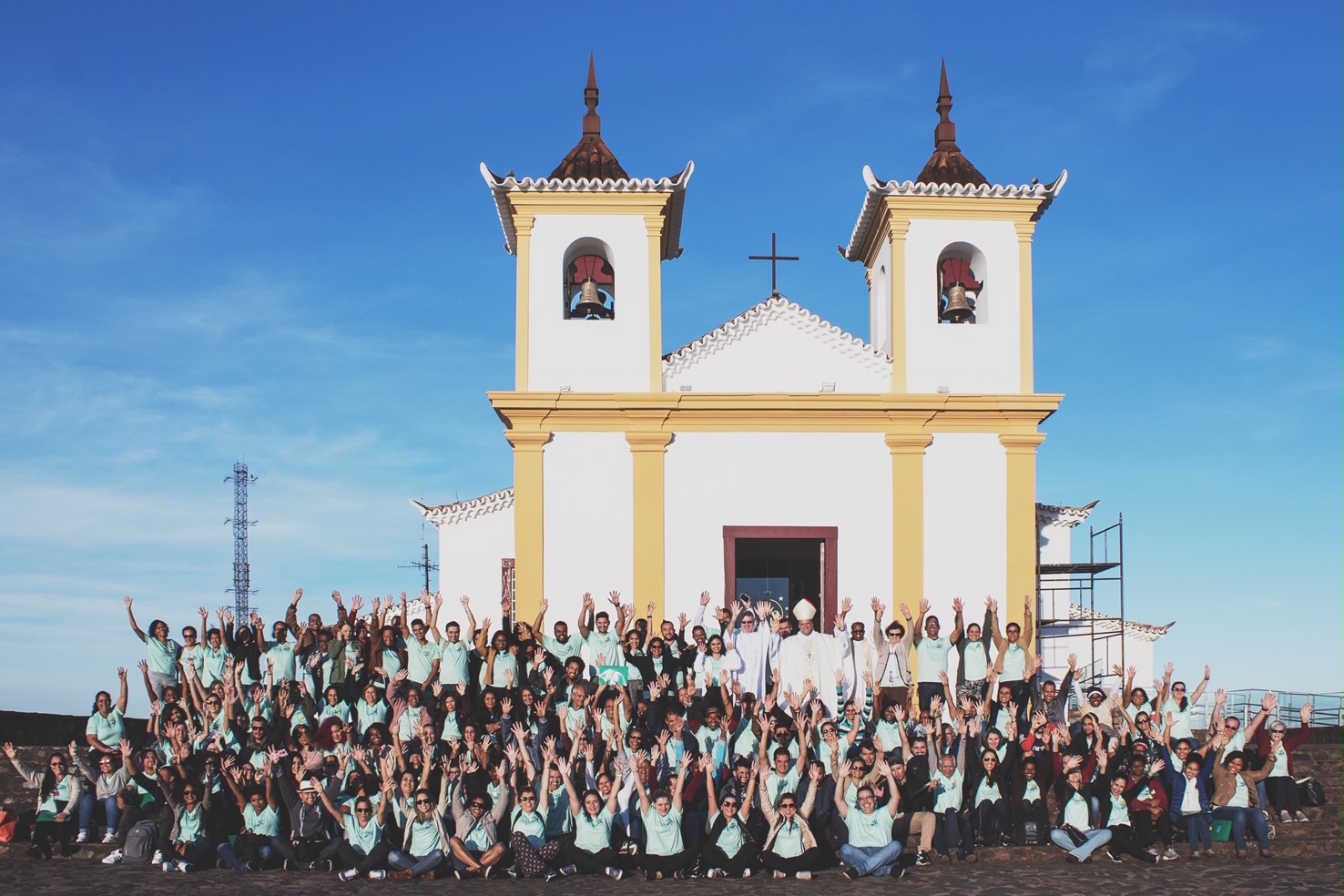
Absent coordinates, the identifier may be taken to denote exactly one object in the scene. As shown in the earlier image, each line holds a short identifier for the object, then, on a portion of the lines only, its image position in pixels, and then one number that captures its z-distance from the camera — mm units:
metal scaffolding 21203
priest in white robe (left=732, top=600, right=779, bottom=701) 14766
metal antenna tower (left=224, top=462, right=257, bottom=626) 35562
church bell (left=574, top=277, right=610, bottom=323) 18672
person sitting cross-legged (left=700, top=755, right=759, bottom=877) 11664
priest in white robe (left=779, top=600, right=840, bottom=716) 14711
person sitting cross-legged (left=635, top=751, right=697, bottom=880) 11625
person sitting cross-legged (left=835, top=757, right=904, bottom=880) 11633
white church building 18047
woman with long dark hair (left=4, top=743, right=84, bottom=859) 12552
